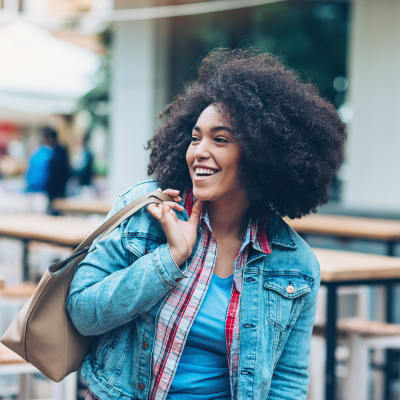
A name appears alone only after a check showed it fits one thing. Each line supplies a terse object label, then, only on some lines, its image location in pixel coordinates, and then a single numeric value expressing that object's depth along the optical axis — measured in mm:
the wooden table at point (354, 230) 5367
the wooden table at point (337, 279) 3160
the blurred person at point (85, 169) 12719
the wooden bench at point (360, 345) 3879
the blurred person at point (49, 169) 10023
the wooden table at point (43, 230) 4280
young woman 1877
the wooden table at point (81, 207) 7656
